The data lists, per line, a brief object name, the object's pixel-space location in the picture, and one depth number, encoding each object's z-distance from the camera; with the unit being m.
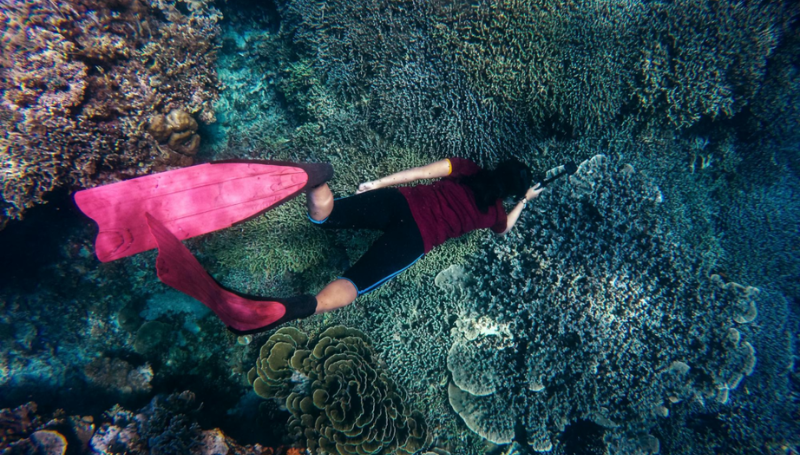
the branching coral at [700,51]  4.21
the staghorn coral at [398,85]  3.67
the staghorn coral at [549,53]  3.62
